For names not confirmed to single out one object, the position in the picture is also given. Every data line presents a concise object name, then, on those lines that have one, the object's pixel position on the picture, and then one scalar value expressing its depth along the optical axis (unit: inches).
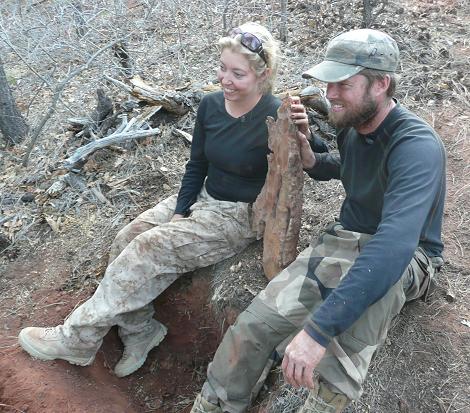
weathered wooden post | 116.8
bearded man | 84.0
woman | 119.6
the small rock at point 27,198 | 183.6
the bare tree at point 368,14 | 251.4
